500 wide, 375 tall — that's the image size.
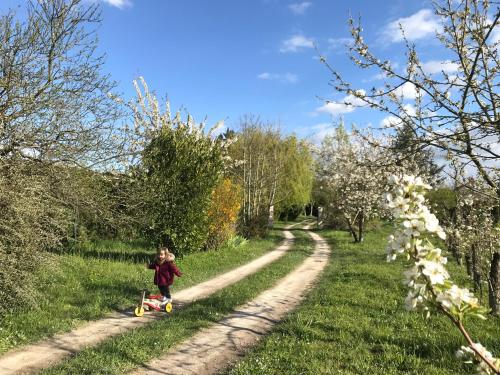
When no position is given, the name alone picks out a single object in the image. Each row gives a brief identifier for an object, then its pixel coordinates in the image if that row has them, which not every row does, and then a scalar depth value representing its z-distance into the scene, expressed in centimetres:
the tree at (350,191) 2533
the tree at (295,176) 3811
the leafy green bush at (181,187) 1577
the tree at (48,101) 835
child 1042
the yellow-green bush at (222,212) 1986
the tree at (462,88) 438
